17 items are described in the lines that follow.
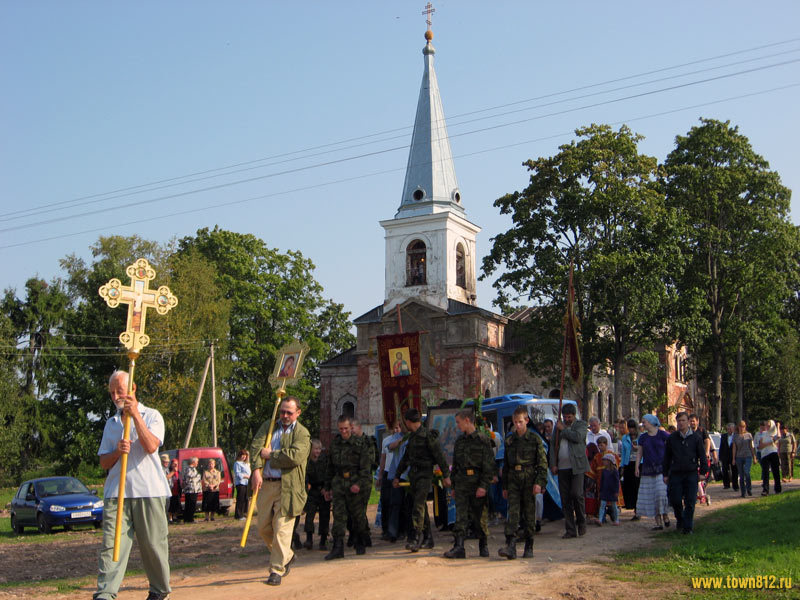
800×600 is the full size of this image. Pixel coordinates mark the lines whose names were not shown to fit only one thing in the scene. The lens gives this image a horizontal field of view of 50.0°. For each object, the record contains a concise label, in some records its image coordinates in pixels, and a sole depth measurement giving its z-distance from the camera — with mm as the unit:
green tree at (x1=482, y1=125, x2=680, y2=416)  34344
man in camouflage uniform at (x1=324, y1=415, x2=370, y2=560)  11414
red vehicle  22608
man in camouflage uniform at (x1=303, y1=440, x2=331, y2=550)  12797
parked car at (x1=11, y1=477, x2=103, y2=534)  20094
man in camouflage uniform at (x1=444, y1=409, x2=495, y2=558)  10945
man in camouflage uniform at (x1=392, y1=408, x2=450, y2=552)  11266
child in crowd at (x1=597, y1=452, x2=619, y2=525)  13953
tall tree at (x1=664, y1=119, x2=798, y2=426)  38938
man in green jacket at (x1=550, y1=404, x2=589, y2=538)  12219
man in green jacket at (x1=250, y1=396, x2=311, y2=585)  9414
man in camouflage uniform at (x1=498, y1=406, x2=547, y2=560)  10773
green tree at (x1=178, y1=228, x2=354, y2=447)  47750
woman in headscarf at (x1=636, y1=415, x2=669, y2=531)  12922
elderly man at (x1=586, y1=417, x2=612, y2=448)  14914
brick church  45625
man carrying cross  7191
